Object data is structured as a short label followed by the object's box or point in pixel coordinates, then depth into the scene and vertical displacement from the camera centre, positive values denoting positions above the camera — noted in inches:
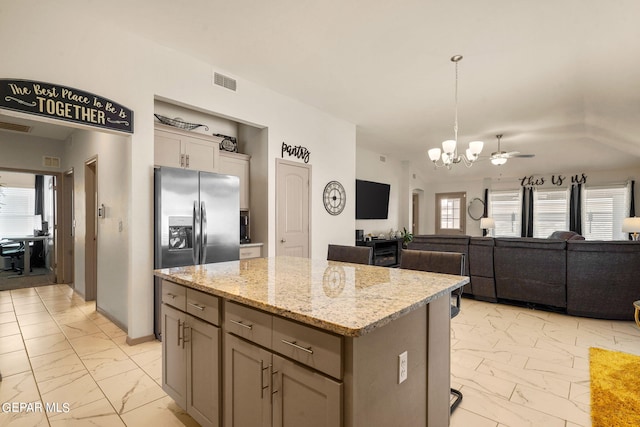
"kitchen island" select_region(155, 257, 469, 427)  43.3 -23.5
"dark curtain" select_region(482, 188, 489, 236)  372.2 +8.5
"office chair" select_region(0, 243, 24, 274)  262.7 -37.4
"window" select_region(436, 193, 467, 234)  388.8 -2.7
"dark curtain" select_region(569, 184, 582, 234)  320.2 +2.6
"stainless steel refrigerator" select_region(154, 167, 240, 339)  121.2 -3.8
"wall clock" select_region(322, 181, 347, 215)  209.6 +9.0
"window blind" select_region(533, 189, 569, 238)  332.2 +0.4
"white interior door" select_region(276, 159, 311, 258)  175.9 +1.2
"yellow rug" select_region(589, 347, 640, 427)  76.8 -51.4
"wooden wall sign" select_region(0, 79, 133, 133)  93.3 +34.9
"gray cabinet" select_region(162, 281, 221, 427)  64.1 -32.5
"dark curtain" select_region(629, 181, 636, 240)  293.1 +8.3
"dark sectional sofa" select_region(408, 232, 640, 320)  144.3 -31.3
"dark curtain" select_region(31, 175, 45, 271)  312.3 +12.2
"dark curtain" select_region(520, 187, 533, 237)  348.5 -3.1
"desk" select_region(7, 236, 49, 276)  250.8 -34.9
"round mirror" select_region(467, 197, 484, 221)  377.1 +2.5
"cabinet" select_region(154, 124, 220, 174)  136.5 +28.5
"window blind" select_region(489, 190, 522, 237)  360.5 +0.2
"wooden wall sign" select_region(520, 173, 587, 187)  323.6 +34.3
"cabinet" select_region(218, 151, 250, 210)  166.9 +23.3
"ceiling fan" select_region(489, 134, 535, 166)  220.3 +40.0
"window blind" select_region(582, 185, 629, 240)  302.8 -0.4
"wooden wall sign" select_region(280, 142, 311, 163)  180.4 +35.7
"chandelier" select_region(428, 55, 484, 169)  155.9 +31.8
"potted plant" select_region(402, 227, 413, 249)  314.2 -27.1
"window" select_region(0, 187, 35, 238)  301.1 -3.1
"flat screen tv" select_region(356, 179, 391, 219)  286.0 +10.7
